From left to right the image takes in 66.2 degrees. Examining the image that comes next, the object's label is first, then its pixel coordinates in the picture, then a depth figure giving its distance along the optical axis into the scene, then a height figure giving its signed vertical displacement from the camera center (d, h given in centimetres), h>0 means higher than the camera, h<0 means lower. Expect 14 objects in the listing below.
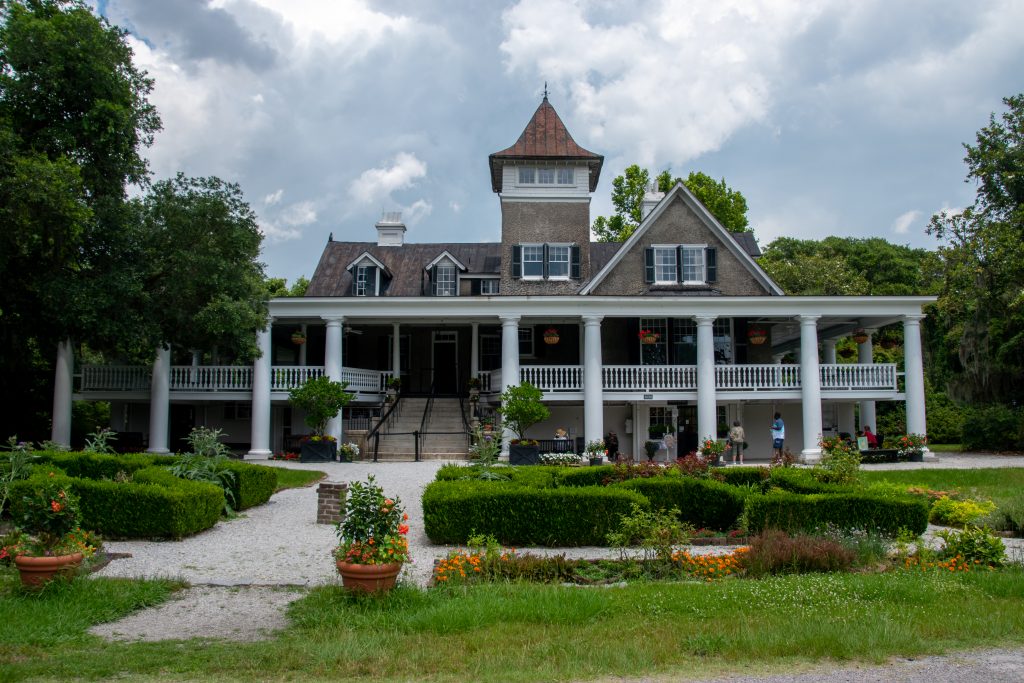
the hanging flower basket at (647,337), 2844 +265
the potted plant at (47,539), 820 -137
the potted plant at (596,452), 2371 -125
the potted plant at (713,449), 2264 -112
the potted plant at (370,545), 778 -134
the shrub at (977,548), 966 -172
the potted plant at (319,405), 2456 +21
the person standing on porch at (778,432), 2531 -71
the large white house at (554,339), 2641 +272
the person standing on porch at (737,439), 2511 -92
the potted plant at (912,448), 2539 -125
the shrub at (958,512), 1310 -173
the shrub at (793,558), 930 -176
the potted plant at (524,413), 2328 -6
